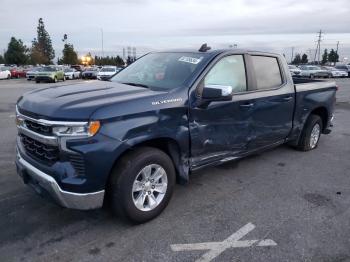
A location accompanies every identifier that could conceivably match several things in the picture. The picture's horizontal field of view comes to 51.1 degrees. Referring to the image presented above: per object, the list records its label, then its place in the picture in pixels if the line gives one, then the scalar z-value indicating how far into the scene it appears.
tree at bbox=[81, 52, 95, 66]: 79.00
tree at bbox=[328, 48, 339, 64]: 110.56
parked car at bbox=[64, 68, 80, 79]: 36.19
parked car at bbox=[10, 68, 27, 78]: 40.72
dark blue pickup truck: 3.27
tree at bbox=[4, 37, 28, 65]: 77.69
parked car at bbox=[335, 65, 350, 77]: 46.00
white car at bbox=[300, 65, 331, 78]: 37.97
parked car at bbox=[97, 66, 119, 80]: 33.85
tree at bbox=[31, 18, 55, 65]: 94.19
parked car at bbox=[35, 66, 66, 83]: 30.41
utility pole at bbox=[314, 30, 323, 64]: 99.87
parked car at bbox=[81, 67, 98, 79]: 38.67
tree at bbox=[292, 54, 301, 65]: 122.38
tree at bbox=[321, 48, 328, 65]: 115.00
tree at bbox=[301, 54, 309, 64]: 120.00
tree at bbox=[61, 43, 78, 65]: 82.62
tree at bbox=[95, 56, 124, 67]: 107.29
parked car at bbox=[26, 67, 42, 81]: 32.19
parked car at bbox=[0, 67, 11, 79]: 37.22
